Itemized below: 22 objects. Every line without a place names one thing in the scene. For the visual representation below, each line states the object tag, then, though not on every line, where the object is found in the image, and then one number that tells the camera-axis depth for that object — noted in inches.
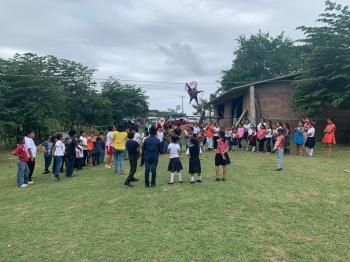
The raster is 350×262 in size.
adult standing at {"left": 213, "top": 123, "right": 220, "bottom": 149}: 737.6
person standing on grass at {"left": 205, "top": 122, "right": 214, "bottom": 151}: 742.1
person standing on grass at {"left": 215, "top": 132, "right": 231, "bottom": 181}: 419.2
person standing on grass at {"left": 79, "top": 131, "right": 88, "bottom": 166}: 575.2
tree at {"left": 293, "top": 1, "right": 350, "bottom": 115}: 774.5
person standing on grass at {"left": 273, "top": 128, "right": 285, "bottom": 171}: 473.1
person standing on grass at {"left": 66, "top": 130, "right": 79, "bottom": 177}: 501.4
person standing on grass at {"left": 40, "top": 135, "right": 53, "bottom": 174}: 522.9
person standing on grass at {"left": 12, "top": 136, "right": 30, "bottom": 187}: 442.3
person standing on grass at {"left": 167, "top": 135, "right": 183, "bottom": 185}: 410.0
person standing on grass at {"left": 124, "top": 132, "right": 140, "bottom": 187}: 405.4
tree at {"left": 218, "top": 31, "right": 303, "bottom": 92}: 1798.7
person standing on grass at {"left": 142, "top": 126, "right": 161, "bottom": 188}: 391.5
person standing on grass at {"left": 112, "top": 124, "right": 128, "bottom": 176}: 470.3
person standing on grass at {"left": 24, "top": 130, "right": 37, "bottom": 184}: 454.9
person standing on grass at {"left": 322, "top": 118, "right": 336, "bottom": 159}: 629.1
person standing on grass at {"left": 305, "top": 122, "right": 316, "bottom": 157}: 641.7
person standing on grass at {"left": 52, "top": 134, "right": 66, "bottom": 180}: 480.4
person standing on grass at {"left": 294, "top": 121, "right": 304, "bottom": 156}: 657.0
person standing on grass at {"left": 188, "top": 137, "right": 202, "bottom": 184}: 412.5
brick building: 909.2
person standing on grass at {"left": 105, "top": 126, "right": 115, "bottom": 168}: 545.3
